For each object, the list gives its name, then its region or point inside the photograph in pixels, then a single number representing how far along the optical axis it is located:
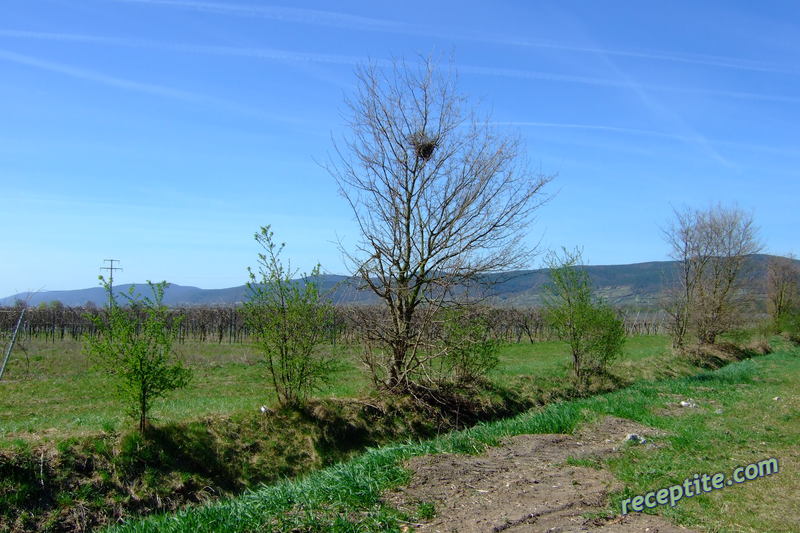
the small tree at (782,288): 43.19
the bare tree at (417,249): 12.62
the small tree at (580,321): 16.83
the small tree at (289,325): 10.70
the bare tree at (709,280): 28.77
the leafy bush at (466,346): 12.93
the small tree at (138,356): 8.77
